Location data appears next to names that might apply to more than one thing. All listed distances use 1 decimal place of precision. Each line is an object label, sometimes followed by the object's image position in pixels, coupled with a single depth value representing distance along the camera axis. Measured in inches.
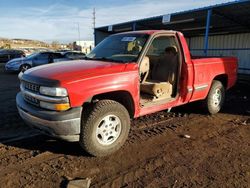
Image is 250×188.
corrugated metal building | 337.7
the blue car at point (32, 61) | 487.8
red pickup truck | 106.7
